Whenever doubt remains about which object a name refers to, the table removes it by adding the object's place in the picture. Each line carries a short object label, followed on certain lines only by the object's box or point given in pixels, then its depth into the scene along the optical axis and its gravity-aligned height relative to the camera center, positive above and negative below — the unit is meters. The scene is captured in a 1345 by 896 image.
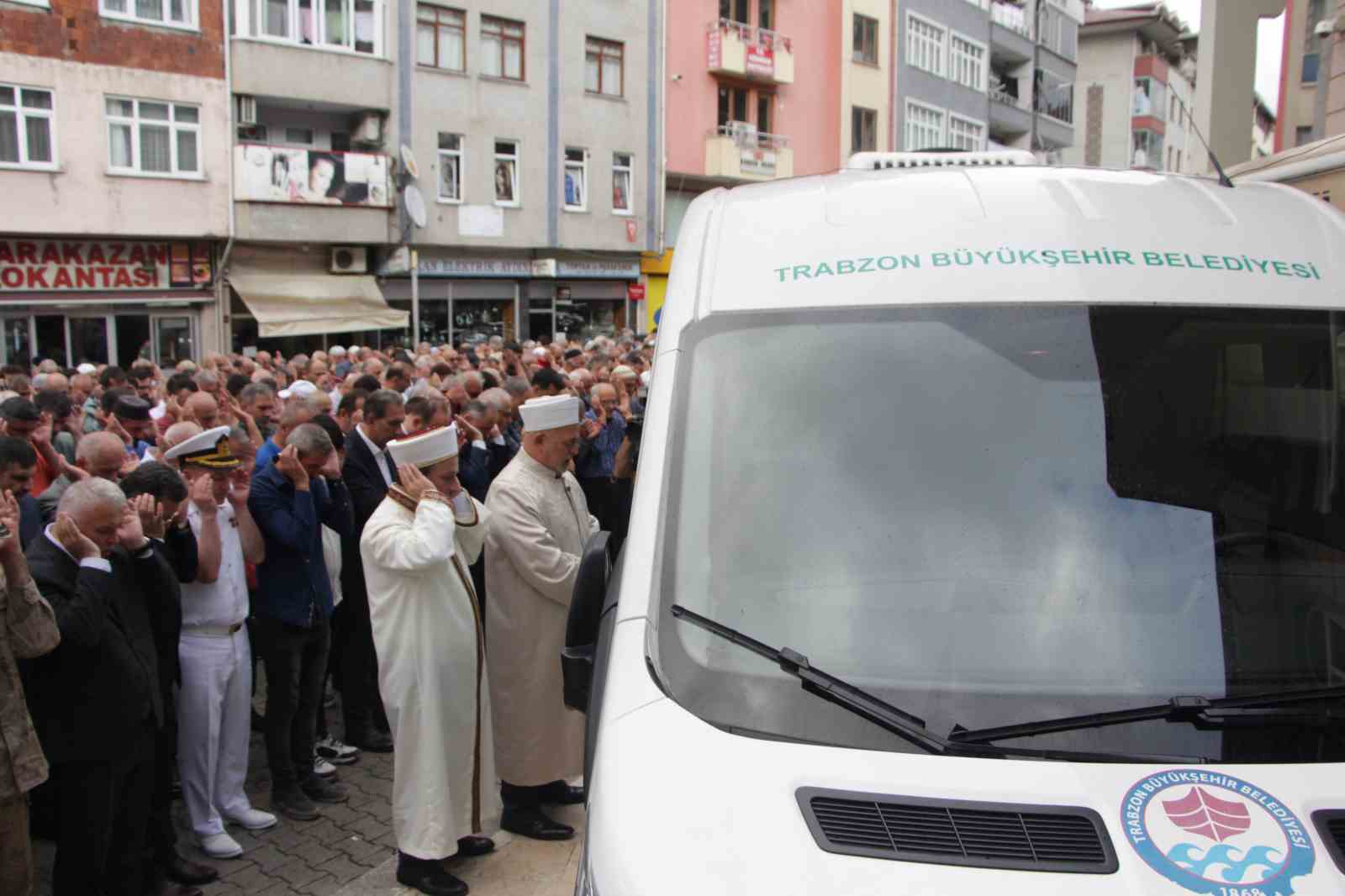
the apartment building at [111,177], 22.14 +2.57
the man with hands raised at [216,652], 5.18 -1.55
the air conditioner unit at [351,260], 27.17 +1.15
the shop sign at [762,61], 35.97 +7.76
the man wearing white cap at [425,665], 4.77 -1.48
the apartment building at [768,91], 34.94 +7.12
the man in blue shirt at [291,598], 5.62 -1.41
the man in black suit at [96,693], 4.26 -1.44
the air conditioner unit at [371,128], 27.42 +4.24
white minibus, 2.08 -0.55
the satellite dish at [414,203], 26.72 +2.42
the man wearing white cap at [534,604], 5.14 -1.33
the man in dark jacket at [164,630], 4.80 -1.34
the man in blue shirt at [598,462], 8.88 -1.18
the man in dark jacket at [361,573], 6.65 -1.49
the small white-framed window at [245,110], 24.94 +4.22
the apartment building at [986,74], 43.28 +9.89
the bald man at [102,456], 5.78 -0.74
